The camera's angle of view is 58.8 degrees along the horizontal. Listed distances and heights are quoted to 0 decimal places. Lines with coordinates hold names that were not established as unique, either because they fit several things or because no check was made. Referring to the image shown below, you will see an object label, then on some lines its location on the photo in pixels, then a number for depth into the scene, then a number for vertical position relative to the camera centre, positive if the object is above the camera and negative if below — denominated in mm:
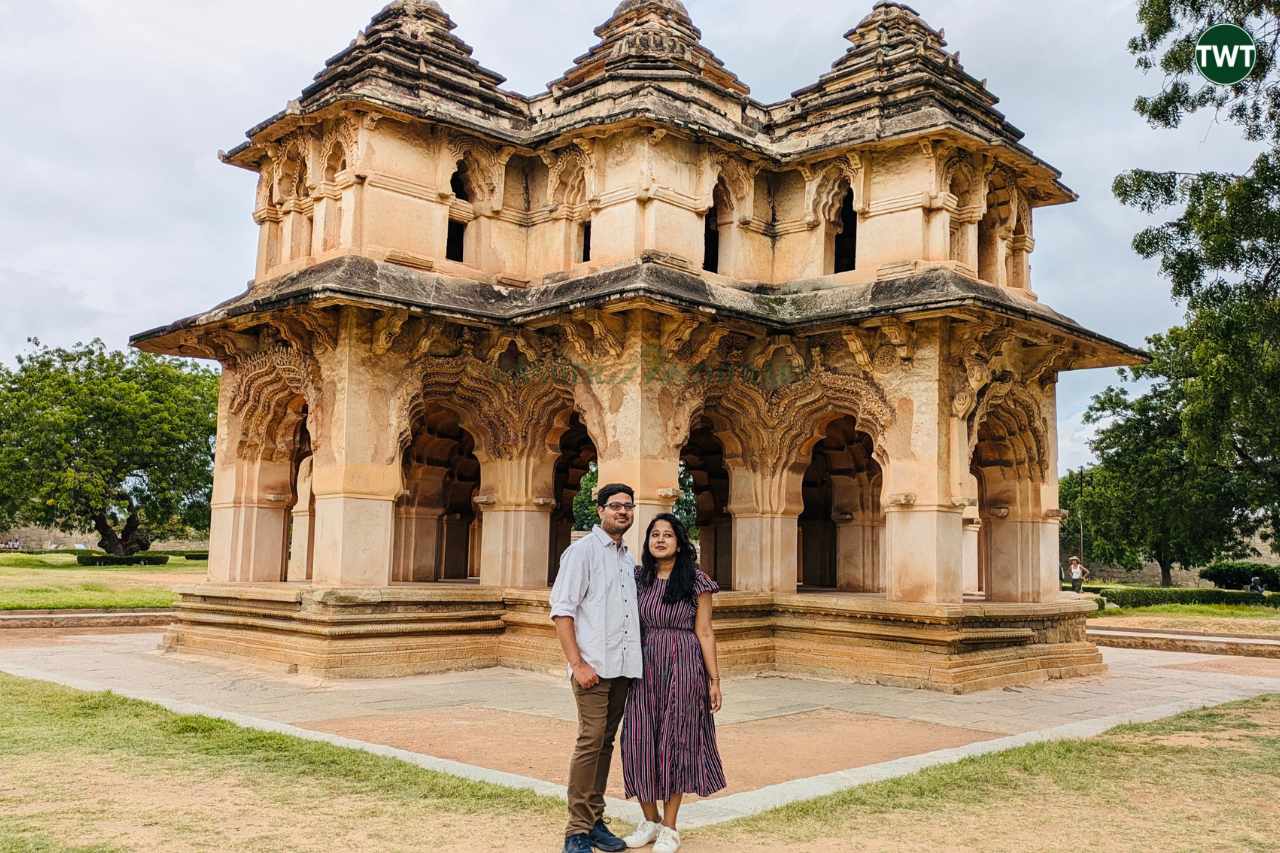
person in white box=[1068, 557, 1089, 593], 31656 -857
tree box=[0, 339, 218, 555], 40312 +2937
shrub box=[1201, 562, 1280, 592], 42219 -1044
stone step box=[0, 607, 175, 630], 19469 -1667
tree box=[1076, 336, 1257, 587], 35312 +1890
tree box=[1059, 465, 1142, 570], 37031 +1005
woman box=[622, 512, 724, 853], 5785 -823
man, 5672 -554
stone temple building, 13406 +2513
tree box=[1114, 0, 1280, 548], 10594 +3083
